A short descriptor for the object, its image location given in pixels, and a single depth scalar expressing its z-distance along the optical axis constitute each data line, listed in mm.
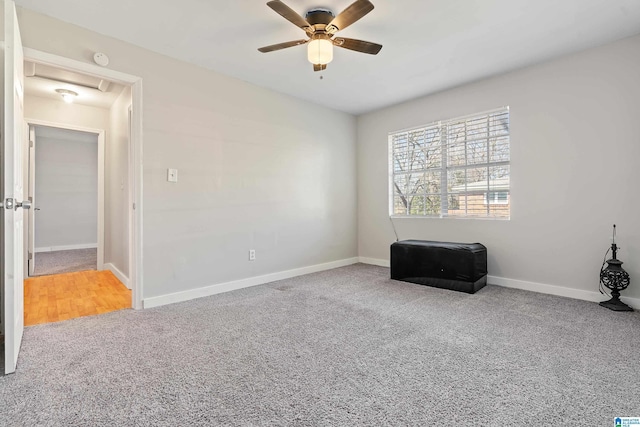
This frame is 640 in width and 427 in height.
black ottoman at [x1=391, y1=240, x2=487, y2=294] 3402
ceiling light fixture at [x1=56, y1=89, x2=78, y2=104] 3971
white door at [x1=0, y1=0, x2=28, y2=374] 1764
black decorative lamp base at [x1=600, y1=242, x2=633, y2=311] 2771
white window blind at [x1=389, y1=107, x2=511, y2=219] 3713
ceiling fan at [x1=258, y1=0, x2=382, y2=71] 2180
